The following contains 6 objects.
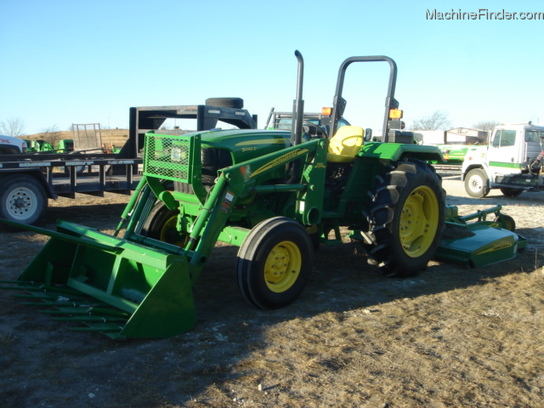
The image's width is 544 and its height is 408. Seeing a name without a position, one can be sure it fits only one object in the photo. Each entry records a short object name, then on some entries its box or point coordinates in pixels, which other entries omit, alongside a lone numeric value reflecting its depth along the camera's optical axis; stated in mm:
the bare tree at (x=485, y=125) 74562
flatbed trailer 8367
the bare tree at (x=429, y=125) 59469
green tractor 4098
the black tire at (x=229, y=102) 11758
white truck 14234
